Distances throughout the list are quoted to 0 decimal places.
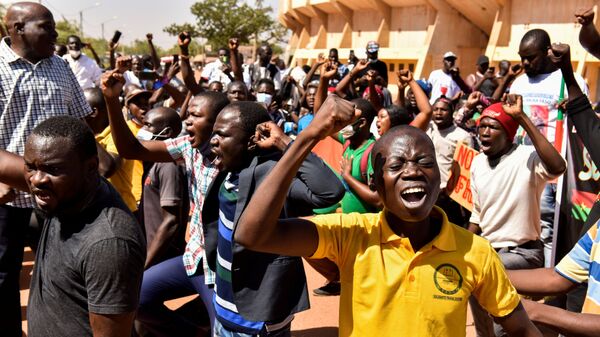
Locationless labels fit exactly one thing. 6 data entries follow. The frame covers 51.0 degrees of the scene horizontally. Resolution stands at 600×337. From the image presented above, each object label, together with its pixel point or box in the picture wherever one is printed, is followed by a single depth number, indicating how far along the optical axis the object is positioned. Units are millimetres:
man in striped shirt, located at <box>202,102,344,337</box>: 2867
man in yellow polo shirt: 2098
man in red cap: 3977
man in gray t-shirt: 2154
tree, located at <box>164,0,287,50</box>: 60750
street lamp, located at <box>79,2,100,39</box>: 62662
